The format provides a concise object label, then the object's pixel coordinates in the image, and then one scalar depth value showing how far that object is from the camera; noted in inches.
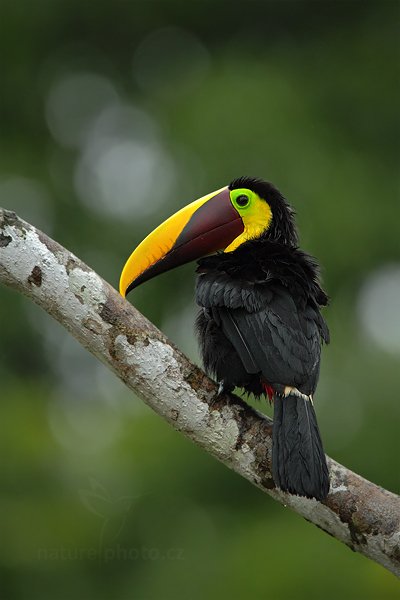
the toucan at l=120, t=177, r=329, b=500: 289.6
